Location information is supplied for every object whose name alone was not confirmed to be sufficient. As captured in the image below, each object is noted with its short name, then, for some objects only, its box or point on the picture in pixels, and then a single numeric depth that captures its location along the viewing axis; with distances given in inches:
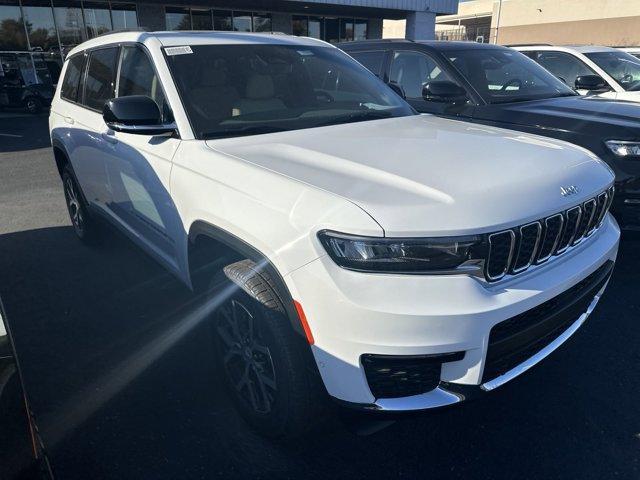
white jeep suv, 71.5
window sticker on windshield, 117.2
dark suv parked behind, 156.9
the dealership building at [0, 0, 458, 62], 692.7
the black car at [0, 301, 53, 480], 52.3
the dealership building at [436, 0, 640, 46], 1923.0
